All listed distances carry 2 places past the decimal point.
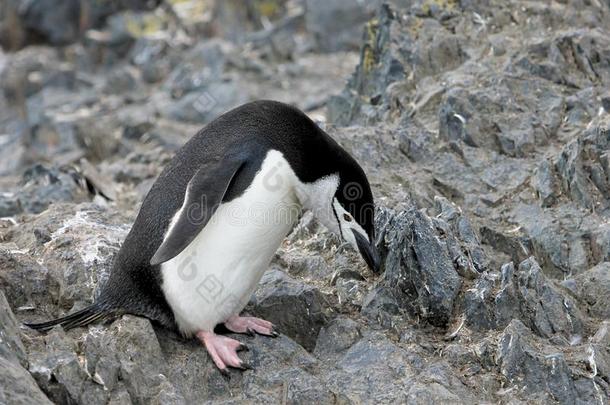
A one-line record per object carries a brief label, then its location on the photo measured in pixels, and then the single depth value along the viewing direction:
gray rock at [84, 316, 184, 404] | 8.70
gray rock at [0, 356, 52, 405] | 7.52
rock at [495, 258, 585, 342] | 10.15
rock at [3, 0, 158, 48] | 35.00
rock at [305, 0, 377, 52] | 26.83
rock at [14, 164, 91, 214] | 15.94
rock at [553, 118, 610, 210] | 12.44
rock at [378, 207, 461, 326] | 10.32
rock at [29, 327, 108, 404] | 8.40
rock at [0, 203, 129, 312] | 10.28
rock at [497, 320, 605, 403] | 9.26
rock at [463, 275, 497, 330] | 10.12
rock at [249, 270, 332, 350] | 10.30
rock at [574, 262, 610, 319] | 10.73
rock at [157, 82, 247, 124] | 23.72
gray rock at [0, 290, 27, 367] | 8.20
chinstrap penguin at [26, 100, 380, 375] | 9.63
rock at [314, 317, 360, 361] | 9.99
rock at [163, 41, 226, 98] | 25.12
